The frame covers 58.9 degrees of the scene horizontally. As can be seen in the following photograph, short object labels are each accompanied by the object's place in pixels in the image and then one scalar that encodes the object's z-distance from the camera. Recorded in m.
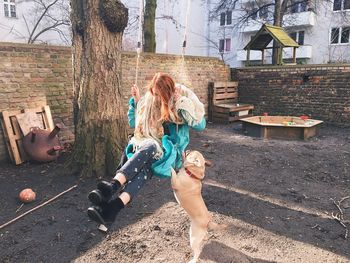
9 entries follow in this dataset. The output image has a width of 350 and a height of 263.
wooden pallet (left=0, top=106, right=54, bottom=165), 5.47
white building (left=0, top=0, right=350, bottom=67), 23.48
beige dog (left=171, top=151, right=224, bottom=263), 2.65
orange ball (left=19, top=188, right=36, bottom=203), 3.96
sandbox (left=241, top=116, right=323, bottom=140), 7.86
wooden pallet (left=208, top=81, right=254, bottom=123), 10.38
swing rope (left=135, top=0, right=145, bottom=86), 3.68
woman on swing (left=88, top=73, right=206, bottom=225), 2.58
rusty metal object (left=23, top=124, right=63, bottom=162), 5.48
